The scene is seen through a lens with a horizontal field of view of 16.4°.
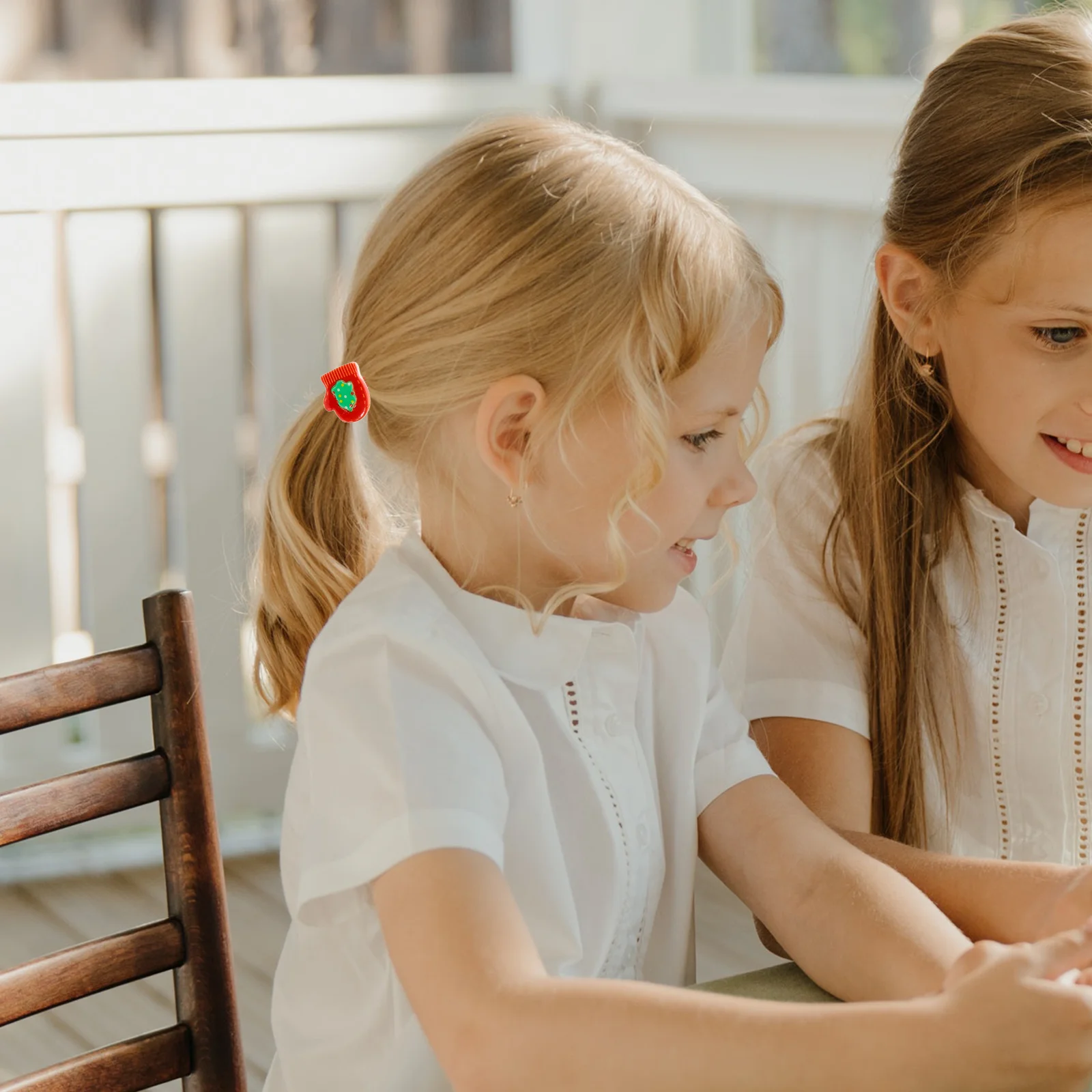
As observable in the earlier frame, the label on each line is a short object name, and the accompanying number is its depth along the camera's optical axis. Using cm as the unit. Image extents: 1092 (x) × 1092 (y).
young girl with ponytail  144
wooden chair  156
